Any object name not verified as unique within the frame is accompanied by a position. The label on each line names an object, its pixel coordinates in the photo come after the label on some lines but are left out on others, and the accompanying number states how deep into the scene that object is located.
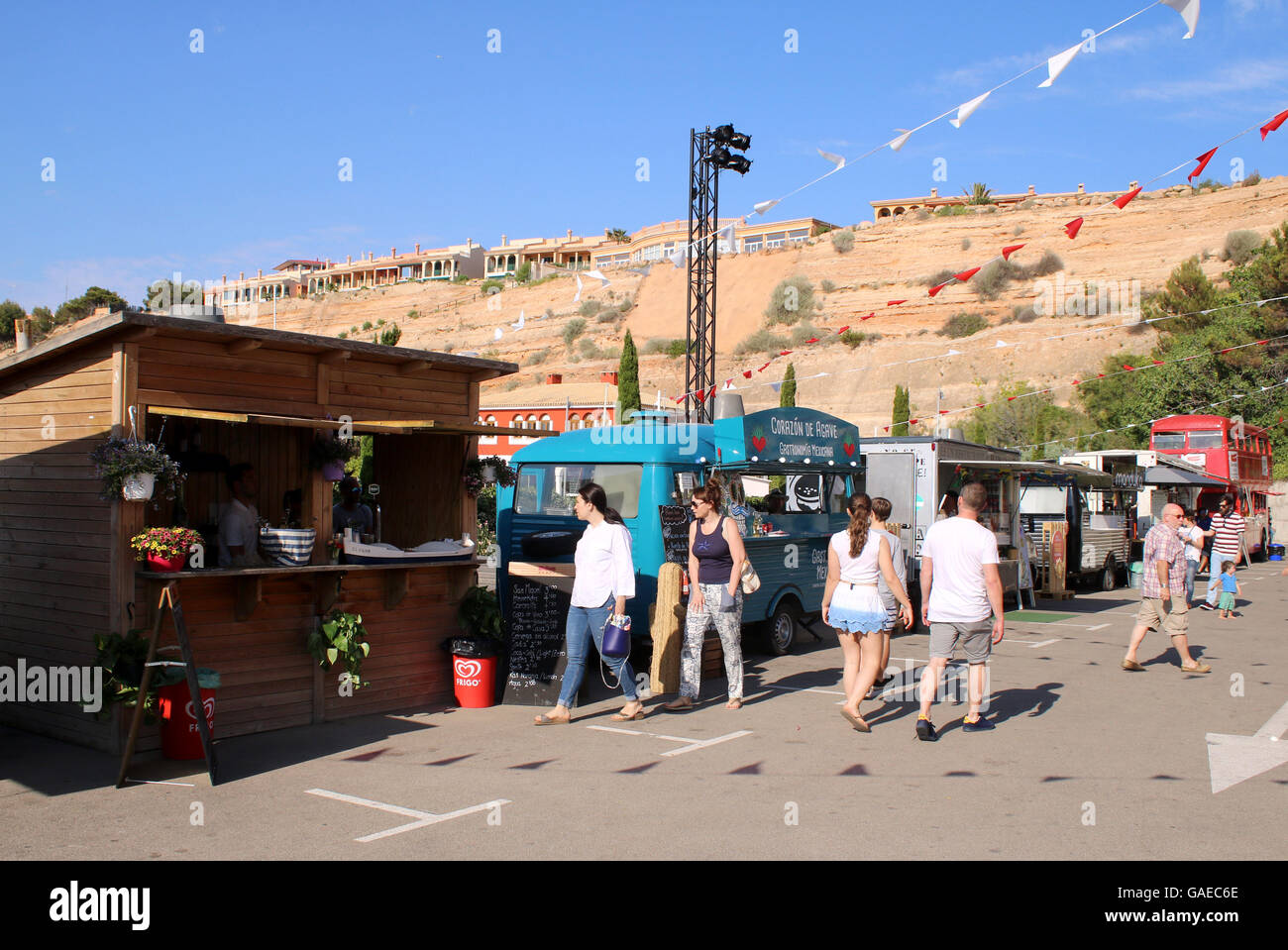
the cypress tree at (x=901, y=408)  45.22
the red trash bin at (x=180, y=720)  6.90
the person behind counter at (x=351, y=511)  9.64
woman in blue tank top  8.70
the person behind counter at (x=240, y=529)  7.70
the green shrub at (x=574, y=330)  83.44
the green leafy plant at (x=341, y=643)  7.91
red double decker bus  30.52
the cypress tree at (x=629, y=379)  43.19
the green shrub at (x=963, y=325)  71.93
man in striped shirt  16.75
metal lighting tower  22.28
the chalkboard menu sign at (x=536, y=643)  8.96
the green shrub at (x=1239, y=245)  68.50
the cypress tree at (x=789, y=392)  43.11
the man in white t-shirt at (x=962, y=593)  7.81
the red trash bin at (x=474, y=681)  8.82
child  16.59
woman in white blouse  8.12
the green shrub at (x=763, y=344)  73.00
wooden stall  7.07
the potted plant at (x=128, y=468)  6.71
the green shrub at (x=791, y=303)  80.75
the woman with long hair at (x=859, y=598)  7.98
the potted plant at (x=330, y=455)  8.12
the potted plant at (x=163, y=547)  6.81
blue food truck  10.34
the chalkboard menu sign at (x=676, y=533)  10.30
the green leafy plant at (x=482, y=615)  9.02
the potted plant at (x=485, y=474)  9.39
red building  43.75
